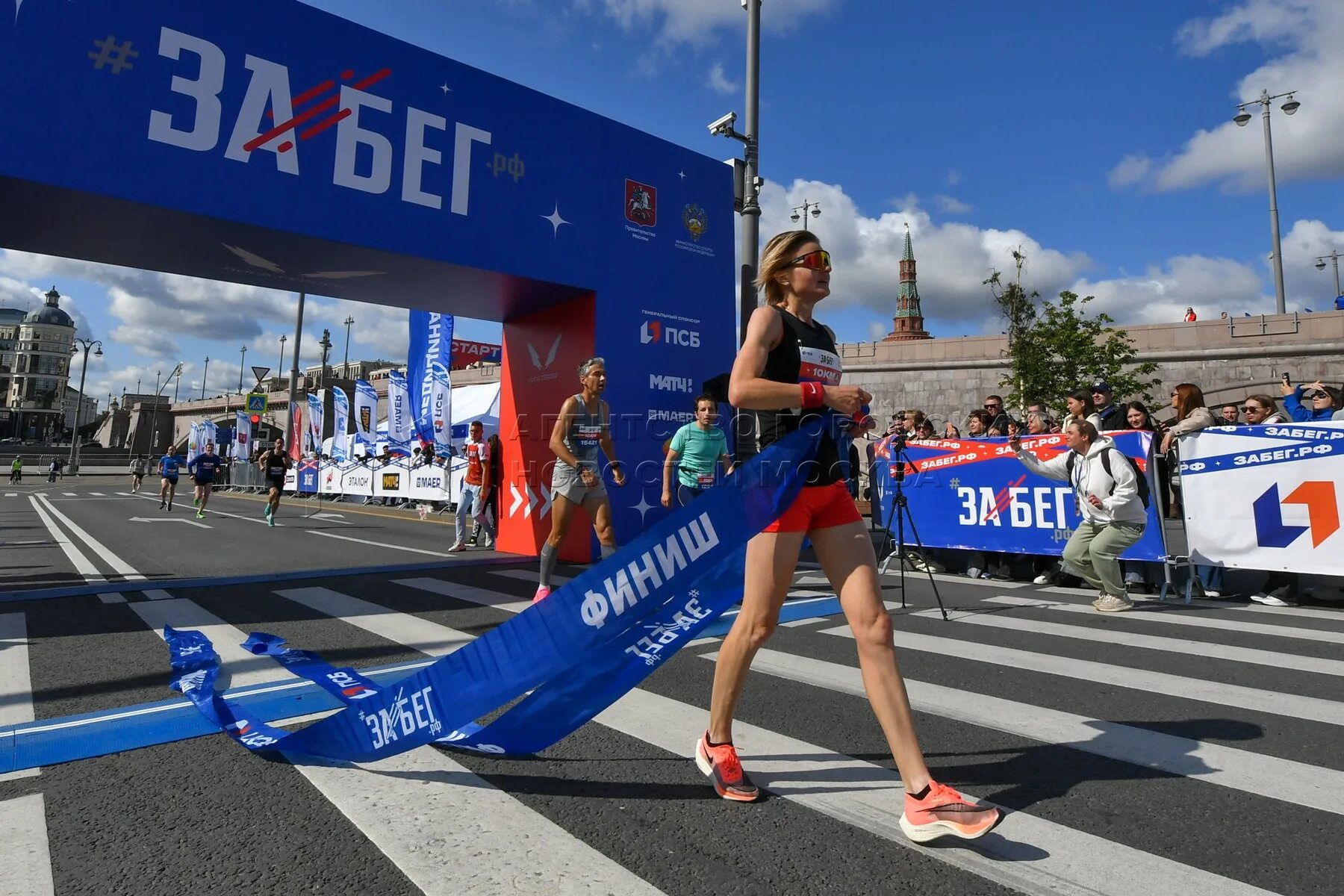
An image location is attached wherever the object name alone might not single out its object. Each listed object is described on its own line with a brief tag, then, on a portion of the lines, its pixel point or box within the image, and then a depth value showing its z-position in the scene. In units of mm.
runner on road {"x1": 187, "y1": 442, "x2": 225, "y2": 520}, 17719
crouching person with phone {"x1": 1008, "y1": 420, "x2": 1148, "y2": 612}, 6488
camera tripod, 5977
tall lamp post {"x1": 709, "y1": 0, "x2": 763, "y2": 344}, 10180
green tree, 22094
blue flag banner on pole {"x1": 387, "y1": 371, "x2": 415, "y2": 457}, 21547
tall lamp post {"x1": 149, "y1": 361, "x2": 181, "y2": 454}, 101331
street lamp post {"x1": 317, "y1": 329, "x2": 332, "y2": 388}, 80562
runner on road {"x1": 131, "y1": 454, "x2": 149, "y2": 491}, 34875
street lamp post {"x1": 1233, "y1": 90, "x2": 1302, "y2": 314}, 24781
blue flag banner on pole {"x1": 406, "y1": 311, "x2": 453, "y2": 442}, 16219
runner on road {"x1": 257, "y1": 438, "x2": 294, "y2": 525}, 15375
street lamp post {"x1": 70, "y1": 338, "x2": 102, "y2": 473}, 64812
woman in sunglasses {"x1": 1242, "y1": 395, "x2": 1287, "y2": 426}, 8070
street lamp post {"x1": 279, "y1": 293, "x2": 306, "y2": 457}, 29047
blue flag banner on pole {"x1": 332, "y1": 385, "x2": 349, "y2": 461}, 29250
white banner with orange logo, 6906
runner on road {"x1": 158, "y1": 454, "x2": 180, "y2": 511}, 20062
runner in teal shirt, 6824
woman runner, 2338
